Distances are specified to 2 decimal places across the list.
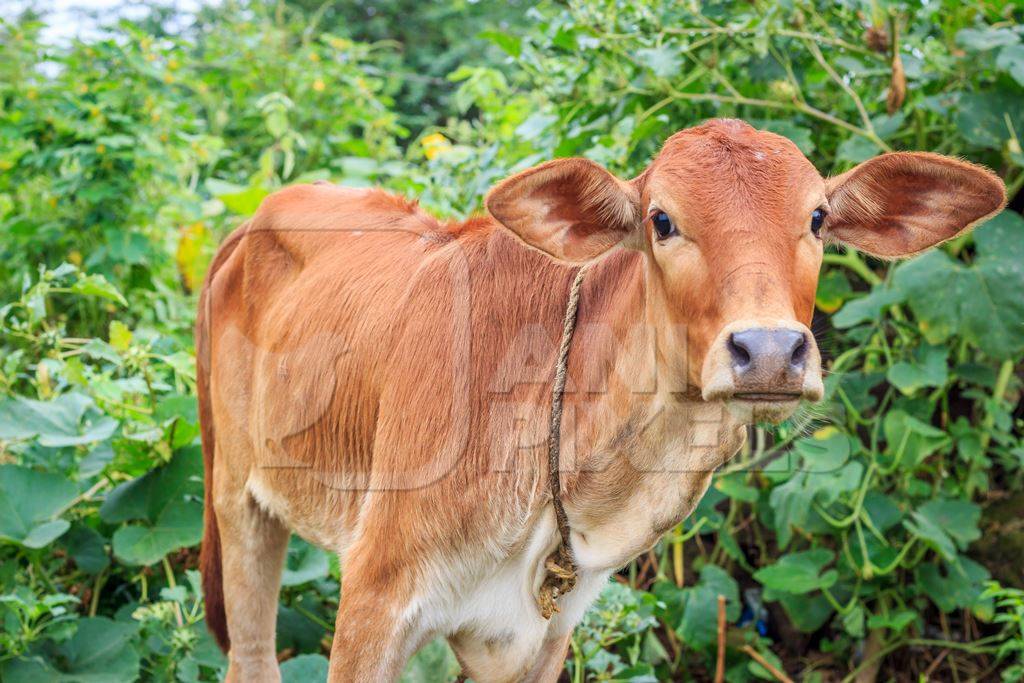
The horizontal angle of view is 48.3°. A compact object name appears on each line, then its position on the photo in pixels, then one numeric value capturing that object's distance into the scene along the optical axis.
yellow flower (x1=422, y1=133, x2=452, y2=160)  5.70
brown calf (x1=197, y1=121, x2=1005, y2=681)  2.43
